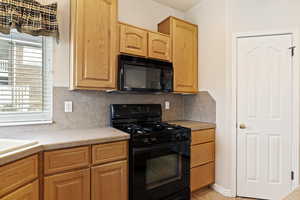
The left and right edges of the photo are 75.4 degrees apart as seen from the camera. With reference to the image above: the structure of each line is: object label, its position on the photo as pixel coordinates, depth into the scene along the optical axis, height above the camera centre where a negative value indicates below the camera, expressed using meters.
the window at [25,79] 1.88 +0.20
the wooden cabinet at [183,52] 2.68 +0.69
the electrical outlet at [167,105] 3.00 -0.09
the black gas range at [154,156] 1.91 -0.61
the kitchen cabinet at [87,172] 1.53 -0.63
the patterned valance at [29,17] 1.65 +0.74
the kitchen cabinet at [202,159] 2.49 -0.78
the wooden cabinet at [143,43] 2.26 +0.70
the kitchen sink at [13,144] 1.26 -0.33
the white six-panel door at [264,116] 2.31 -0.20
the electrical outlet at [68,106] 2.14 -0.08
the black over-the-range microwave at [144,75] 2.18 +0.30
